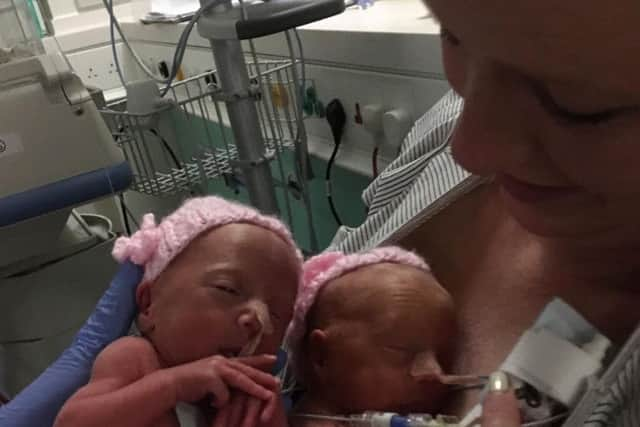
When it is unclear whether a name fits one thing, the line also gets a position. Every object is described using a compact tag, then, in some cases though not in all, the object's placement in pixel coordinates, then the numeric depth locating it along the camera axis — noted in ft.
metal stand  3.69
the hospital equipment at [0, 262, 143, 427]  2.56
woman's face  1.08
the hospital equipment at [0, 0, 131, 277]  4.27
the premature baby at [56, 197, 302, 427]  2.21
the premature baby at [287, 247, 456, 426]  2.26
